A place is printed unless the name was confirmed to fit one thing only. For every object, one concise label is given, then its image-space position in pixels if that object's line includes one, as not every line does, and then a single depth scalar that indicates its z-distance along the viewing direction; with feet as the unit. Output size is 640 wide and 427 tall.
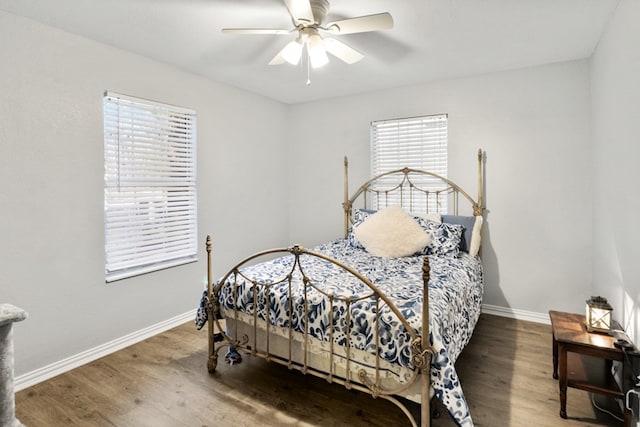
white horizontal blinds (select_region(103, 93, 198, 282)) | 9.42
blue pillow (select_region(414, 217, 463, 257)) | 10.50
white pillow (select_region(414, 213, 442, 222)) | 11.54
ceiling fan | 6.53
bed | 5.66
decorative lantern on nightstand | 6.82
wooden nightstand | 6.20
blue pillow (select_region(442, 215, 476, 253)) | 11.16
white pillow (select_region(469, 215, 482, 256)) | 10.96
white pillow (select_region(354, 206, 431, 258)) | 10.33
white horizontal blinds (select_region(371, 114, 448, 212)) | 12.48
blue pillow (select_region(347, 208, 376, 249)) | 11.73
